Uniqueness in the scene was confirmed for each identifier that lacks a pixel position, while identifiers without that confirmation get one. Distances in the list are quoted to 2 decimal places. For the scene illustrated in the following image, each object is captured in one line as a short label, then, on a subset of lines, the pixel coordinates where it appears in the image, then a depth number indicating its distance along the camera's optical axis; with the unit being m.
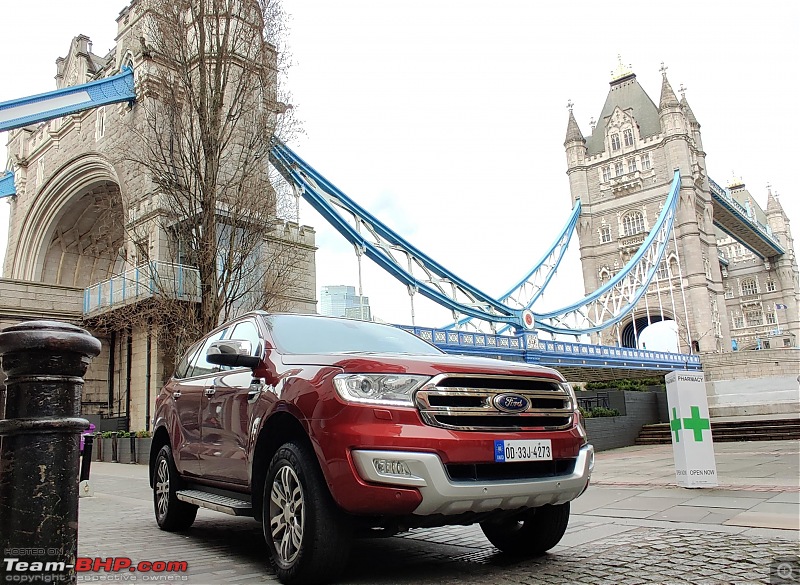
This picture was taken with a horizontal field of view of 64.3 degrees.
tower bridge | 20.62
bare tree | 14.45
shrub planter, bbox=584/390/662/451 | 14.85
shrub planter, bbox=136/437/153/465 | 15.61
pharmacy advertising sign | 7.18
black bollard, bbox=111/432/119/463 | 16.86
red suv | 3.27
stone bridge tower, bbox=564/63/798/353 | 60.75
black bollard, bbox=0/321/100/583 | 2.20
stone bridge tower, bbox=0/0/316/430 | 19.41
